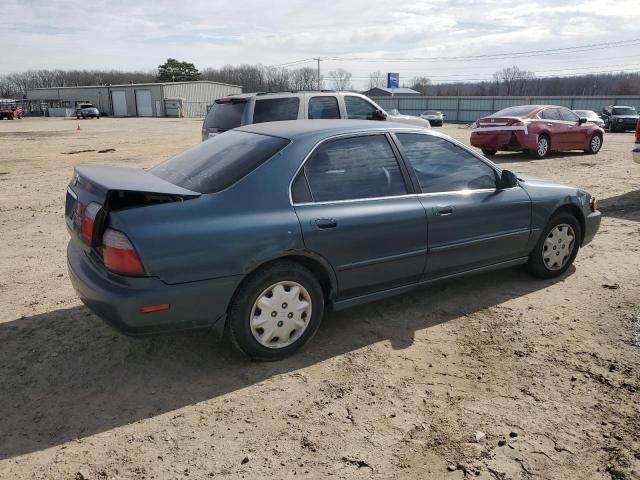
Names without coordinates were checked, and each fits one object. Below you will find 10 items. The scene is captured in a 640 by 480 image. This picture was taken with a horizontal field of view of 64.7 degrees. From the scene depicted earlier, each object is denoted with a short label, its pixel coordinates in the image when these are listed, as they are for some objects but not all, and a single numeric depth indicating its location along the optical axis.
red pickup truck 58.79
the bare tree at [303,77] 105.75
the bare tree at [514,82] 99.55
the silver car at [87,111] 61.75
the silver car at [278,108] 8.70
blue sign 69.25
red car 13.86
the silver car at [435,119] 39.51
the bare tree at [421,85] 109.00
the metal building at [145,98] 69.12
